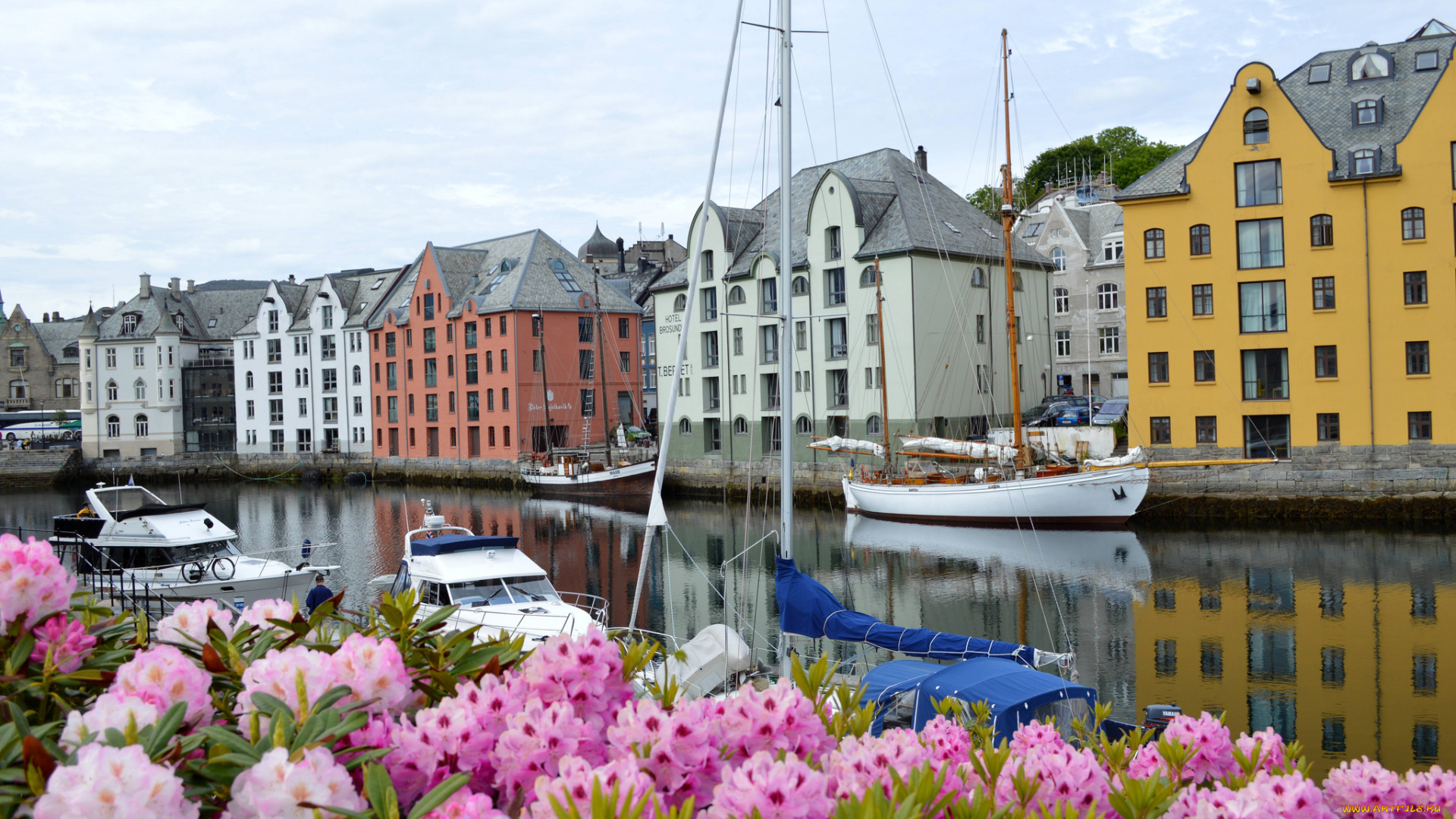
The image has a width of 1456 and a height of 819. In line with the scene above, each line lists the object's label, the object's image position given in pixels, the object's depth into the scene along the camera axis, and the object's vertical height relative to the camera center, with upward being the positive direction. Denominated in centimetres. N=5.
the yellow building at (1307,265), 3944 +486
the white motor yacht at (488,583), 1884 -339
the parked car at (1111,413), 4731 -98
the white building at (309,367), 8281 +440
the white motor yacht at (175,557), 2378 -319
